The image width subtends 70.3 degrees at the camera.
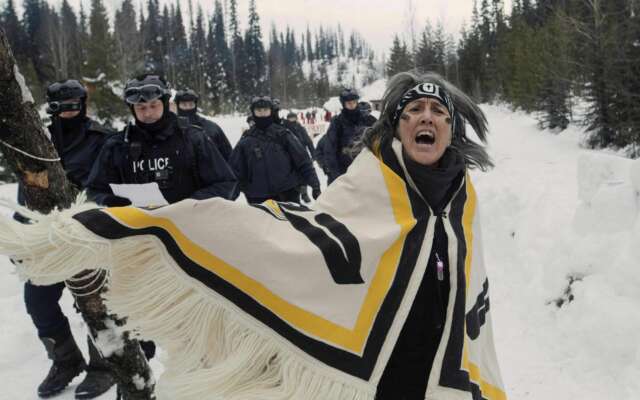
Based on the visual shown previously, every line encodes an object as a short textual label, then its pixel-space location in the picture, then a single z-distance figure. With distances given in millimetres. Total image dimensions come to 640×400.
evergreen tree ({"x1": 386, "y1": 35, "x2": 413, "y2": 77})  55941
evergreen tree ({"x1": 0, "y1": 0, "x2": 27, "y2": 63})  46469
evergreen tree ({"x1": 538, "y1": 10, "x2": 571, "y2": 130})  20812
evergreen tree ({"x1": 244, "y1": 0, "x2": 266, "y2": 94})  63781
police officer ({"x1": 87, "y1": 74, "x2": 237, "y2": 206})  3104
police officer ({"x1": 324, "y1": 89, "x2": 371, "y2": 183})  6918
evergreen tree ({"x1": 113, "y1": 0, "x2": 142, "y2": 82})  35384
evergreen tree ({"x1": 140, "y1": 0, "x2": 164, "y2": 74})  55000
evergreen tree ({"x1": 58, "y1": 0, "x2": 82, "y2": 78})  44094
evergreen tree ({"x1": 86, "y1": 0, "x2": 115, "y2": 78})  27984
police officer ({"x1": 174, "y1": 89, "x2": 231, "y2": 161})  6548
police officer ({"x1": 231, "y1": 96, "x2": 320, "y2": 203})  5809
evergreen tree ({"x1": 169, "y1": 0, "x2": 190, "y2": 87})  55188
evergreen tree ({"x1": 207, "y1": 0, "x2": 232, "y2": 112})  56625
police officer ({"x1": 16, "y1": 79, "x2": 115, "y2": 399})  3375
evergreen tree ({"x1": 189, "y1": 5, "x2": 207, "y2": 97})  55031
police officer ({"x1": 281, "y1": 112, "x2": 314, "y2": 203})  10079
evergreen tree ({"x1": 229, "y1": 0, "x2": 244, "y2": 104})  61531
